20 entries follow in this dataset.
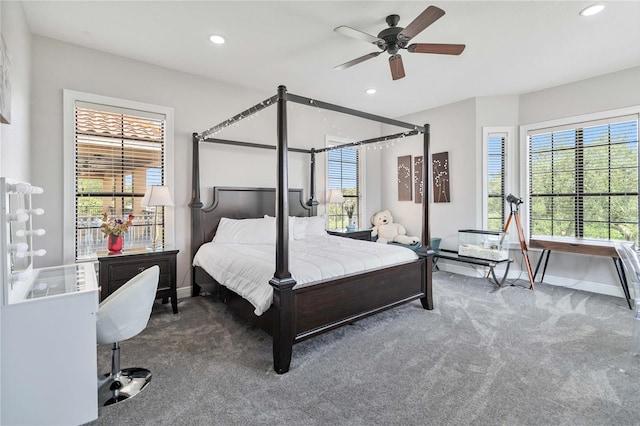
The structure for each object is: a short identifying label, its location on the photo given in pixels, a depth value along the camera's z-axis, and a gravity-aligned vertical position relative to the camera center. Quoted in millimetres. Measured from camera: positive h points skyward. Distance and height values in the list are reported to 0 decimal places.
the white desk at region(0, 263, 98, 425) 1610 -796
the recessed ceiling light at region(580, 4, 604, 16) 2605 +1749
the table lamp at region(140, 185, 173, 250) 3373 +163
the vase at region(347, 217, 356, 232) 5871 -246
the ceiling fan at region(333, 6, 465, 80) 2447 +1485
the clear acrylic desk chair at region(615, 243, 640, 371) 2426 -637
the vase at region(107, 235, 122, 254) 3184 -335
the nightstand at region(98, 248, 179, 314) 3059 -582
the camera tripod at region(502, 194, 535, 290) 4511 -218
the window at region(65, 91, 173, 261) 3340 +520
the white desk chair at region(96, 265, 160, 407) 1942 -726
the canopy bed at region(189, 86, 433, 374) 2324 -594
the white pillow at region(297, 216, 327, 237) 4594 -220
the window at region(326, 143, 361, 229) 5746 +598
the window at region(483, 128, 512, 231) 4996 +549
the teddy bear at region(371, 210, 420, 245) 5675 -366
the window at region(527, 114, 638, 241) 3990 +452
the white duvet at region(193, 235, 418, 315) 2521 -473
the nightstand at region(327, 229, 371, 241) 5043 -366
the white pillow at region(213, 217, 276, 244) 3928 -263
